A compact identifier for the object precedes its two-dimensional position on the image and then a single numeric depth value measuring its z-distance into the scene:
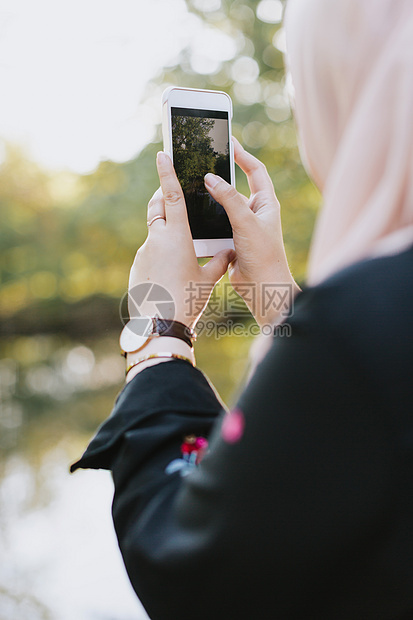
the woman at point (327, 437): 0.32
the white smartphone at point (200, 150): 0.76
